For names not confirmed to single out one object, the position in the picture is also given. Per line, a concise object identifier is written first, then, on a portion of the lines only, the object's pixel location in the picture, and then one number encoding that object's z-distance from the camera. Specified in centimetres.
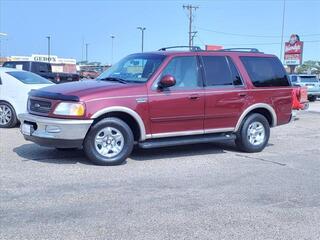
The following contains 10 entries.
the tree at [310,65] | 9359
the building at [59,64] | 6825
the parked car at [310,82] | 2739
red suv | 709
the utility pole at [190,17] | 6068
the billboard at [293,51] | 4303
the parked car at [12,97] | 1118
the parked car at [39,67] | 2200
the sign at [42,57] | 7205
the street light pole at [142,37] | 7189
